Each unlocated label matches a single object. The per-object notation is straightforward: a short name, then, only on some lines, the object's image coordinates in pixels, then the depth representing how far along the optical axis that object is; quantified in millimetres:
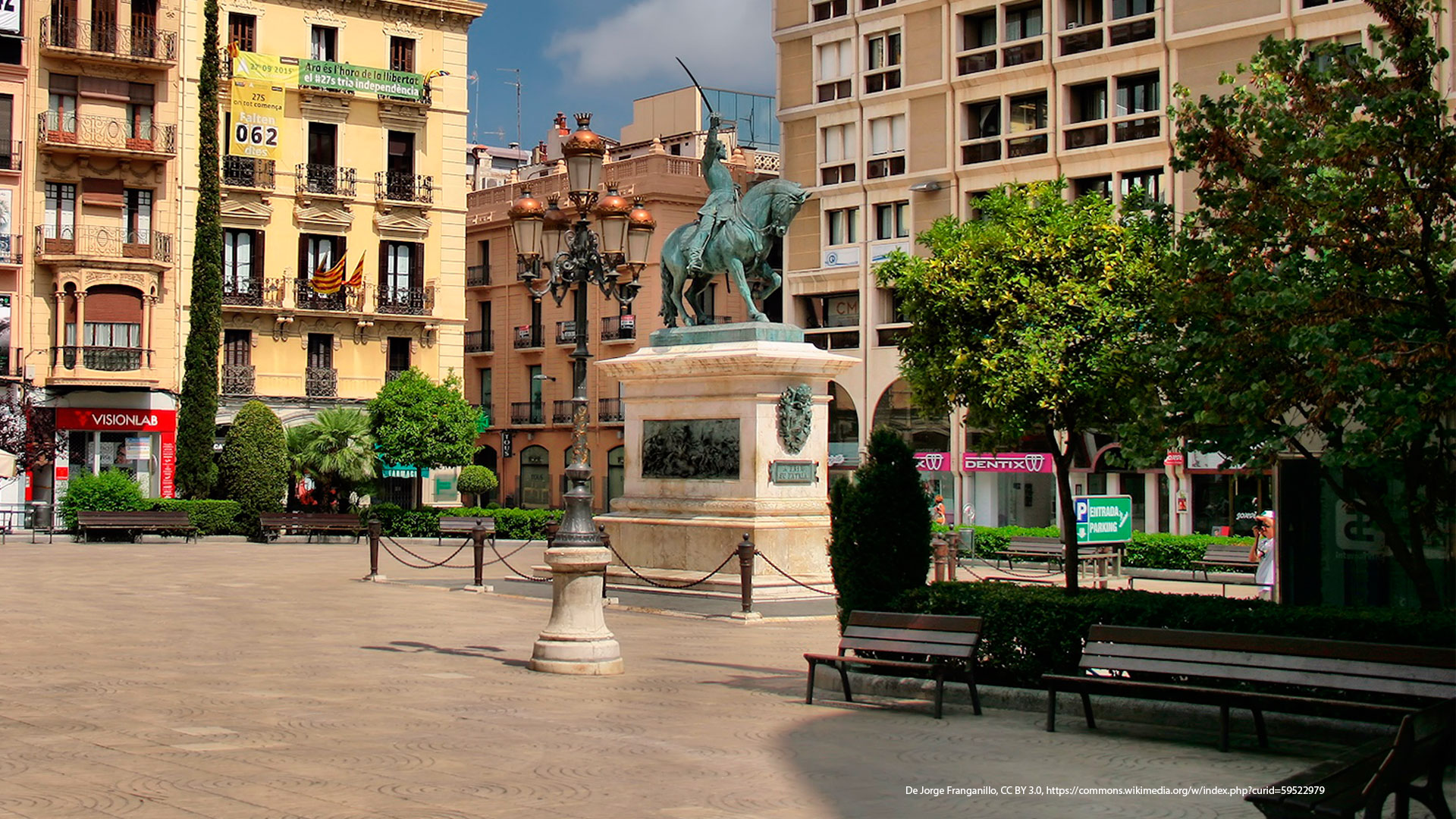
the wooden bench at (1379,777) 6801
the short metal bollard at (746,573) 19906
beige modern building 44312
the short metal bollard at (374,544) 27297
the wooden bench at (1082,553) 30484
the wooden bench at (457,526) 44094
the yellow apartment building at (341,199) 51875
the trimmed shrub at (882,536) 13680
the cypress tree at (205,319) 46125
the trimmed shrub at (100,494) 41219
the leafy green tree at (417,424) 47250
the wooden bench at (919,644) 12211
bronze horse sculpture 22969
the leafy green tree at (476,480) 52938
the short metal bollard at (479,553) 25328
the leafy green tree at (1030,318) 18984
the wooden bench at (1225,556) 29781
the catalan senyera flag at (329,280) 52656
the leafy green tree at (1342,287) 11258
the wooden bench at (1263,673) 9812
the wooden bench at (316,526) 42719
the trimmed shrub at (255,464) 45031
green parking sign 30344
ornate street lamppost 14773
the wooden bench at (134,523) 39875
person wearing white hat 22609
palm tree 46031
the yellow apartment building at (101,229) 47312
